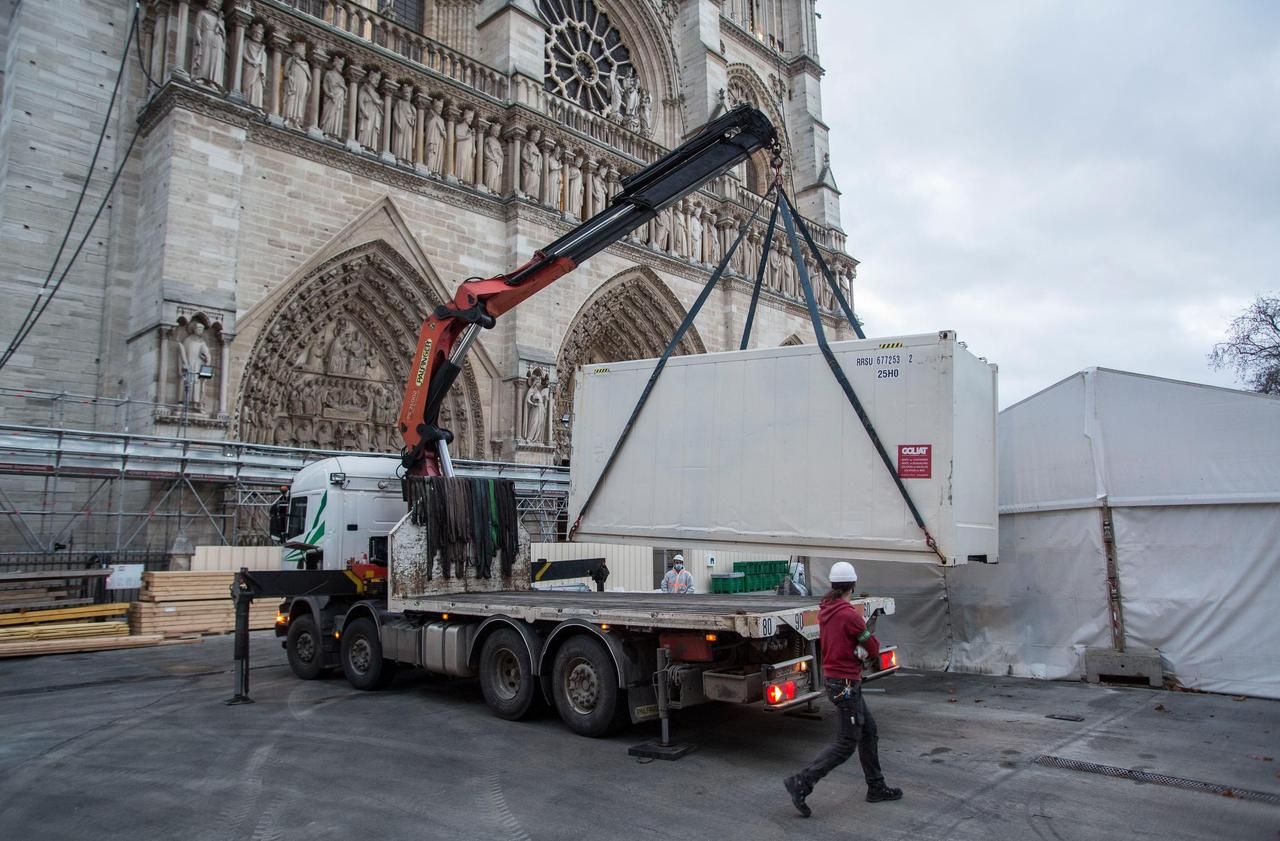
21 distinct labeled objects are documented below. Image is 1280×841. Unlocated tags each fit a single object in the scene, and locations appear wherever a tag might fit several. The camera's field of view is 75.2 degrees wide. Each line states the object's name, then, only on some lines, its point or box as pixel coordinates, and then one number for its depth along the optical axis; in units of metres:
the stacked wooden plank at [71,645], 11.35
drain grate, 5.24
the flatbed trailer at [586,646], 6.09
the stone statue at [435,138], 18.80
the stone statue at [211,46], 15.10
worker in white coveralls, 12.72
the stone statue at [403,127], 18.20
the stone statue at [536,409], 19.14
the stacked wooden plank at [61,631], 11.53
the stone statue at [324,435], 17.27
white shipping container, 7.25
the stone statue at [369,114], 17.62
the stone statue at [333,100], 17.05
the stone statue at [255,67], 15.86
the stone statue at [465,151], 19.34
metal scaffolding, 12.95
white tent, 8.79
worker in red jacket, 4.93
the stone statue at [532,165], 20.20
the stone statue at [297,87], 16.42
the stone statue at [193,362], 14.03
